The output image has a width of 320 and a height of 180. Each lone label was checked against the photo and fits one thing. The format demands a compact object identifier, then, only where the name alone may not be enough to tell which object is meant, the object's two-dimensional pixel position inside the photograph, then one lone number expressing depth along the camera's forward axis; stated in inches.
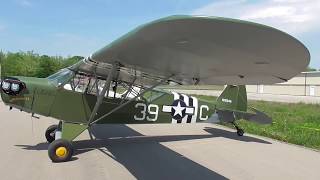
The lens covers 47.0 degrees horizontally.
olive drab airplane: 153.3
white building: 1963.6
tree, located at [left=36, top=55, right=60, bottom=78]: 2755.9
